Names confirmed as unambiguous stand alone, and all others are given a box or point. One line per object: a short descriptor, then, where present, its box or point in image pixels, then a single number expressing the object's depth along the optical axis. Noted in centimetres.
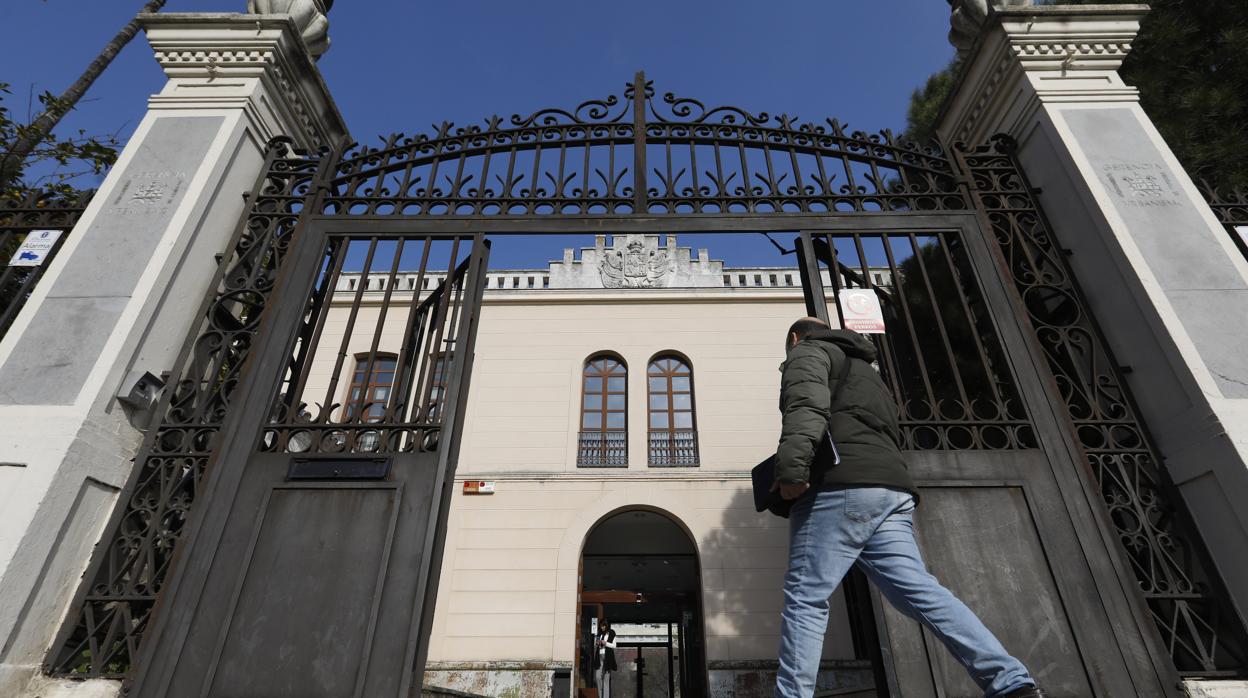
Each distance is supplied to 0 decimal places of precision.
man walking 223
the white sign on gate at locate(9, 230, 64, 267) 382
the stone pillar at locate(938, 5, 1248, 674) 302
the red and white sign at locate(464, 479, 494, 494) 1098
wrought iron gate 294
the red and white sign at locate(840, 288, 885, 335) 372
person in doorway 1304
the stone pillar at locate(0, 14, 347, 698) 280
